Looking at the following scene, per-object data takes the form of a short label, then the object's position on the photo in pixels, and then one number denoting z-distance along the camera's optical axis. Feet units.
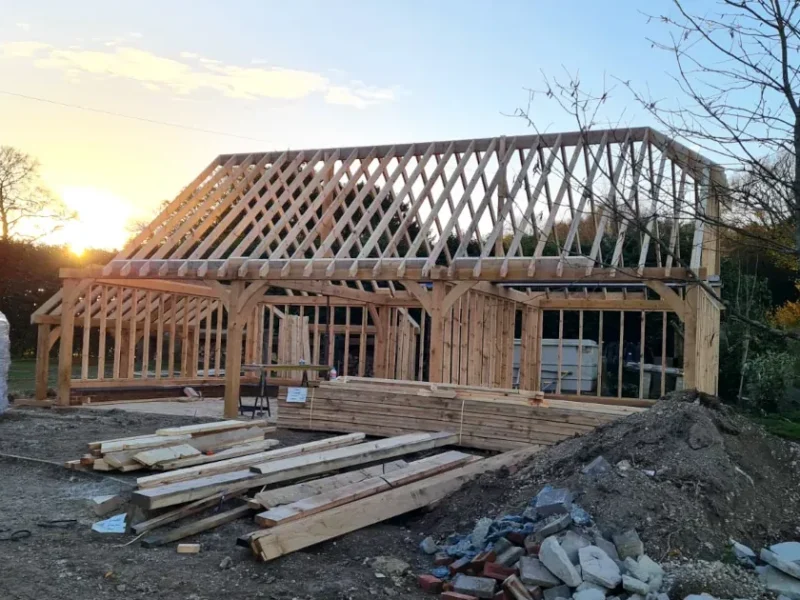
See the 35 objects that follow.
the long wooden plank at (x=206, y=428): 27.04
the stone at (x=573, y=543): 14.82
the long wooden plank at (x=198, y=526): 17.81
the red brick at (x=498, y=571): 14.80
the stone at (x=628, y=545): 14.98
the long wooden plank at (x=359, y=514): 16.57
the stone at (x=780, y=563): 14.17
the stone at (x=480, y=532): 16.48
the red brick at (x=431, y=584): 15.28
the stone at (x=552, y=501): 16.63
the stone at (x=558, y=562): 13.98
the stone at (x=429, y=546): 17.49
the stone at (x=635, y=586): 13.50
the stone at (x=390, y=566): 16.25
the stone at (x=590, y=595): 13.37
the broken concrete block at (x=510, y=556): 15.16
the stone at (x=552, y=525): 15.46
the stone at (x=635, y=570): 14.06
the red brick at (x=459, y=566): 15.70
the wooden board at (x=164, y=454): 24.06
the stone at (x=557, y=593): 13.96
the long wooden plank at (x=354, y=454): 22.65
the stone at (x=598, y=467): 18.02
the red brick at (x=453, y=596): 14.38
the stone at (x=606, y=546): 14.98
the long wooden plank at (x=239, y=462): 20.75
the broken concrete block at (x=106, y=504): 20.48
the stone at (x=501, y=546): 15.61
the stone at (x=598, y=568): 13.80
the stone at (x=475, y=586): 14.44
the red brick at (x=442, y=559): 16.40
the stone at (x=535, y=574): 14.17
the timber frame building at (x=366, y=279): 37.06
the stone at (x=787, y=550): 14.89
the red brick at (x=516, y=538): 15.96
